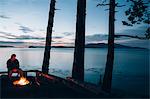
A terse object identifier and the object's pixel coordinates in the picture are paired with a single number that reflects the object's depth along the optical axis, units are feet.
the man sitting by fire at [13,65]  18.50
